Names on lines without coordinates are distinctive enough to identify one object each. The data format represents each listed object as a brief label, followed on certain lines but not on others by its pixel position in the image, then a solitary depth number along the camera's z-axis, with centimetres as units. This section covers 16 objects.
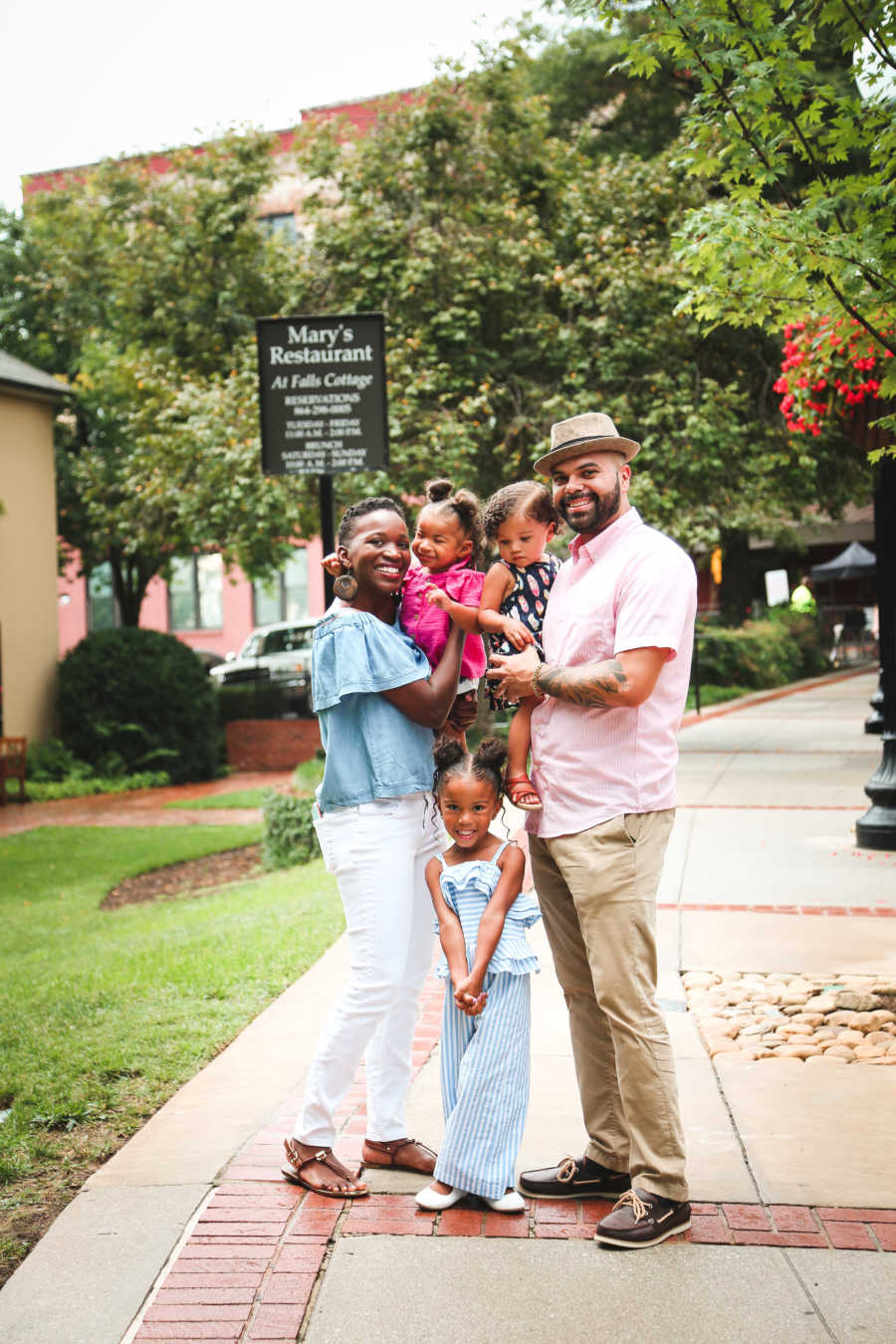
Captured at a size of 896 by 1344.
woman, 365
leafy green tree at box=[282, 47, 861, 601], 1409
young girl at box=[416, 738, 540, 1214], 355
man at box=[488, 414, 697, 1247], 332
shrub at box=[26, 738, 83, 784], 1739
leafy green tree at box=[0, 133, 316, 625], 1532
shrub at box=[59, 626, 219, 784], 1800
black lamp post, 848
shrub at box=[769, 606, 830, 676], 2983
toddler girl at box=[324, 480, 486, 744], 362
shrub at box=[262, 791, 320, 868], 1053
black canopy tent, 3238
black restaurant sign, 868
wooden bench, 1628
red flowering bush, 511
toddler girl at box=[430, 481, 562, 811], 355
